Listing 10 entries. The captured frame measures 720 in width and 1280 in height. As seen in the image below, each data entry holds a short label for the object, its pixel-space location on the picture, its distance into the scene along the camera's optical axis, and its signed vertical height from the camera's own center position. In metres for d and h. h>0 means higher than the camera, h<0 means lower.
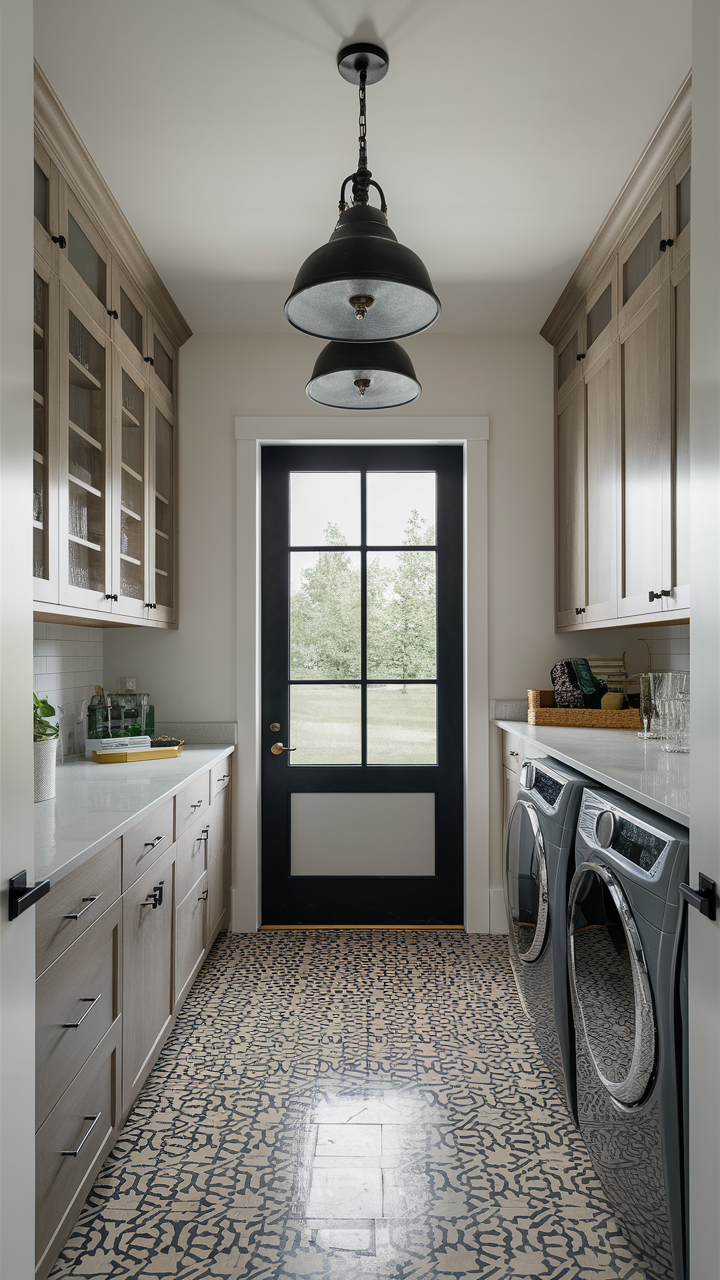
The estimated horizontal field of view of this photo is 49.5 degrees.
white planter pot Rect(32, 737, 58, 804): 2.00 -0.30
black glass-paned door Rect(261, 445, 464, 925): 3.60 -0.04
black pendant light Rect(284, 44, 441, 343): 1.53 +0.76
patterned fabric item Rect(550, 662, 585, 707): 3.18 -0.14
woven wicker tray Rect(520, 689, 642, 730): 3.09 -0.26
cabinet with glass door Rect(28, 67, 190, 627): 1.99 +0.79
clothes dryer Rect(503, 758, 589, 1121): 2.03 -0.72
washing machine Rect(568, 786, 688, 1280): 1.33 -0.71
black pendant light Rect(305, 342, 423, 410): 2.06 +0.75
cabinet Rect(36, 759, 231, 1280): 1.45 -0.79
